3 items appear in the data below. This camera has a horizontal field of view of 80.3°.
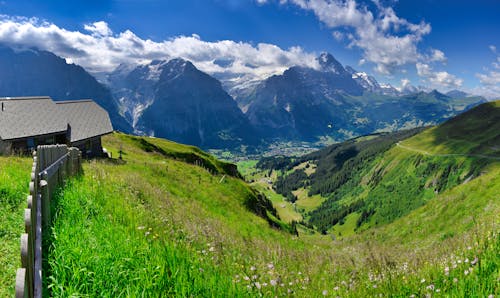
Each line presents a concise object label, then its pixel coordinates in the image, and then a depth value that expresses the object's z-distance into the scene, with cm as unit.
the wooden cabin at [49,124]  4400
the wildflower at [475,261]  525
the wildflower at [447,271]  529
